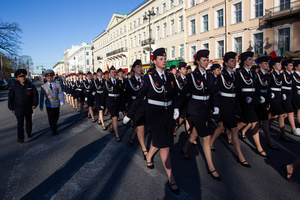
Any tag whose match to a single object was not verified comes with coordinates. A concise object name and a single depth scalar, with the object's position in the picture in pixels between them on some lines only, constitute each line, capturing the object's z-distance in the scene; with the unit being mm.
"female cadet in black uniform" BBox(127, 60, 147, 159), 4380
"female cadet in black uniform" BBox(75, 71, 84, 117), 10320
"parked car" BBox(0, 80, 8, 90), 40156
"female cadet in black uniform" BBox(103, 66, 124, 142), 5902
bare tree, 33438
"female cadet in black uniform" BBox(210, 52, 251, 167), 4102
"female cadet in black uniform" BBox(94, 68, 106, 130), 7898
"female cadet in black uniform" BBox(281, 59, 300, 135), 5838
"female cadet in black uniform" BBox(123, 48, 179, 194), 3387
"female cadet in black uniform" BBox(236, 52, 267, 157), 4359
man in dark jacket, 6031
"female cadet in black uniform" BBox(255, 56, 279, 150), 4738
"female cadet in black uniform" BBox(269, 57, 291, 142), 5465
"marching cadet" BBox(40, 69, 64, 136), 6582
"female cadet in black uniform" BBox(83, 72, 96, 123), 8641
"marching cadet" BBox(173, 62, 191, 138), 6046
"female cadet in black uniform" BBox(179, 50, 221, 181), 3740
